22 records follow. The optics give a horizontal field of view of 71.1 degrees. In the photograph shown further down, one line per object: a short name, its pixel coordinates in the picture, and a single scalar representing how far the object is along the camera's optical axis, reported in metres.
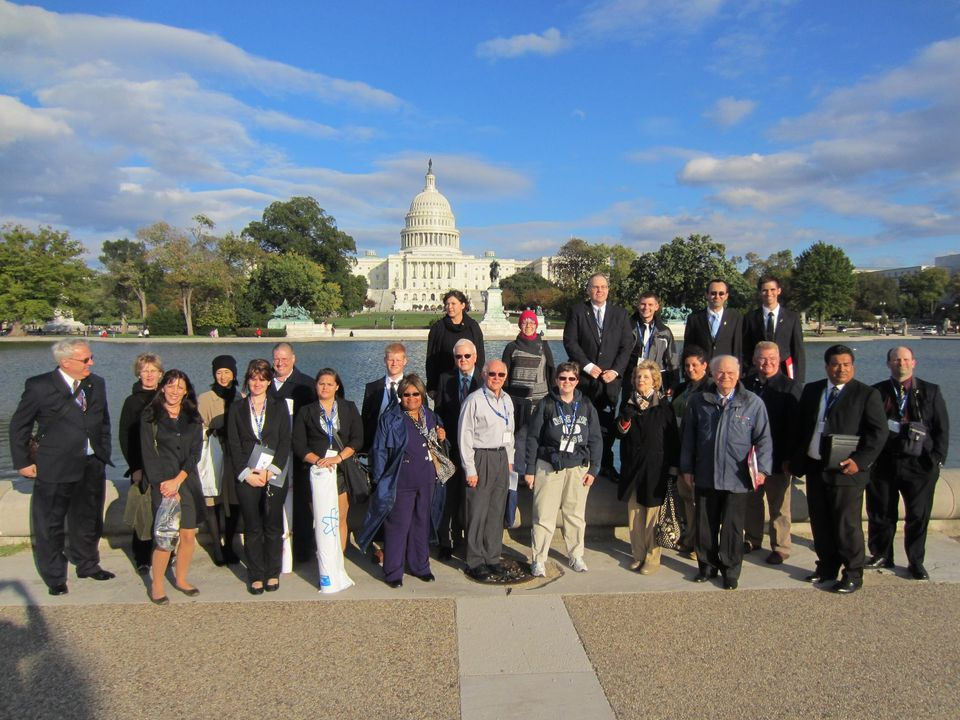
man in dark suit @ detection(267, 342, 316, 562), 5.51
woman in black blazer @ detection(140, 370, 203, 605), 4.90
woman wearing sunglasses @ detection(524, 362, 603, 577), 5.27
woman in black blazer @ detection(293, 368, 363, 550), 5.21
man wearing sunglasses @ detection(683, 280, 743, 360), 6.50
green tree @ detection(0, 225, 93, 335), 50.66
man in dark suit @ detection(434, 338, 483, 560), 5.68
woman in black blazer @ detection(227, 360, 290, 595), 5.06
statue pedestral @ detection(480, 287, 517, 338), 57.09
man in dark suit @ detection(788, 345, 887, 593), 4.99
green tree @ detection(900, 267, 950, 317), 87.31
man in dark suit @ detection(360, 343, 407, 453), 5.66
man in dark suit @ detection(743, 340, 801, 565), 5.44
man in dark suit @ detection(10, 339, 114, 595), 5.00
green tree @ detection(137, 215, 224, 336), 53.88
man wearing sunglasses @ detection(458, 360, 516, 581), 5.24
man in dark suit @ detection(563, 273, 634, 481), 6.39
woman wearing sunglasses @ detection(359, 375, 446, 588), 5.18
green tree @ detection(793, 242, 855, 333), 62.97
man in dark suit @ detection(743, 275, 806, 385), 6.38
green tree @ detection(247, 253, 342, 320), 57.91
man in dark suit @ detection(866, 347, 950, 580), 5.16
